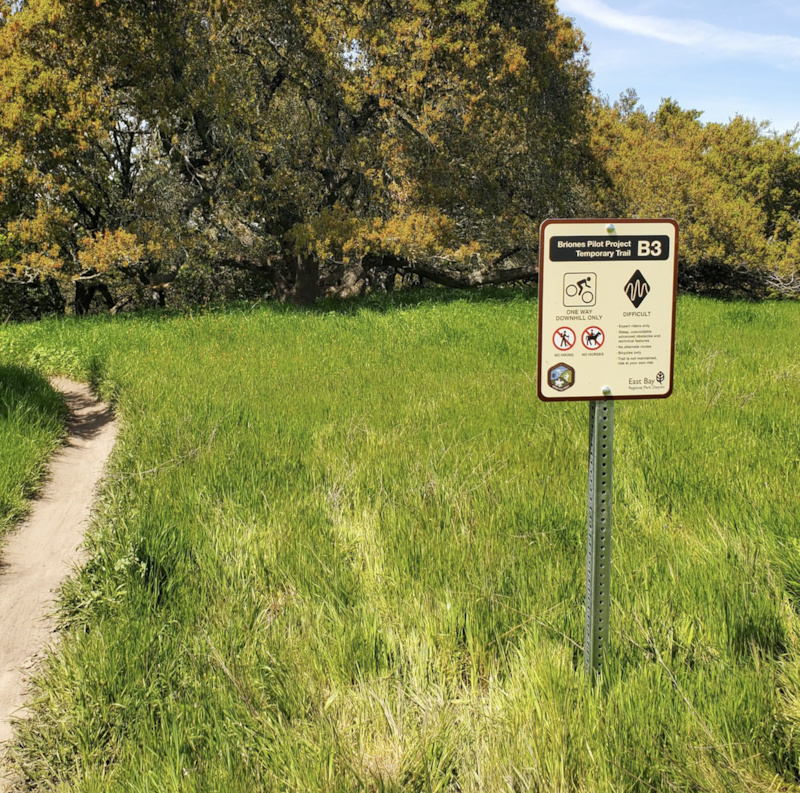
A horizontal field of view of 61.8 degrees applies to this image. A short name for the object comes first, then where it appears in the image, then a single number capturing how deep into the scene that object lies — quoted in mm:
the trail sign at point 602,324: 2354
